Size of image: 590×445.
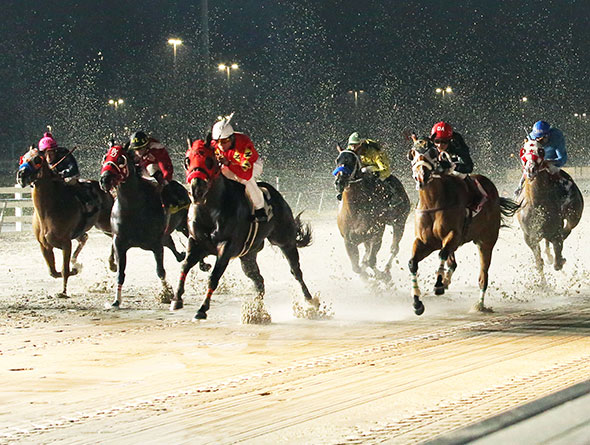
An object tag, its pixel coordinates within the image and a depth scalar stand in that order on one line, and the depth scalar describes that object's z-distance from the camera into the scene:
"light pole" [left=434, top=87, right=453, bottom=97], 48.97
